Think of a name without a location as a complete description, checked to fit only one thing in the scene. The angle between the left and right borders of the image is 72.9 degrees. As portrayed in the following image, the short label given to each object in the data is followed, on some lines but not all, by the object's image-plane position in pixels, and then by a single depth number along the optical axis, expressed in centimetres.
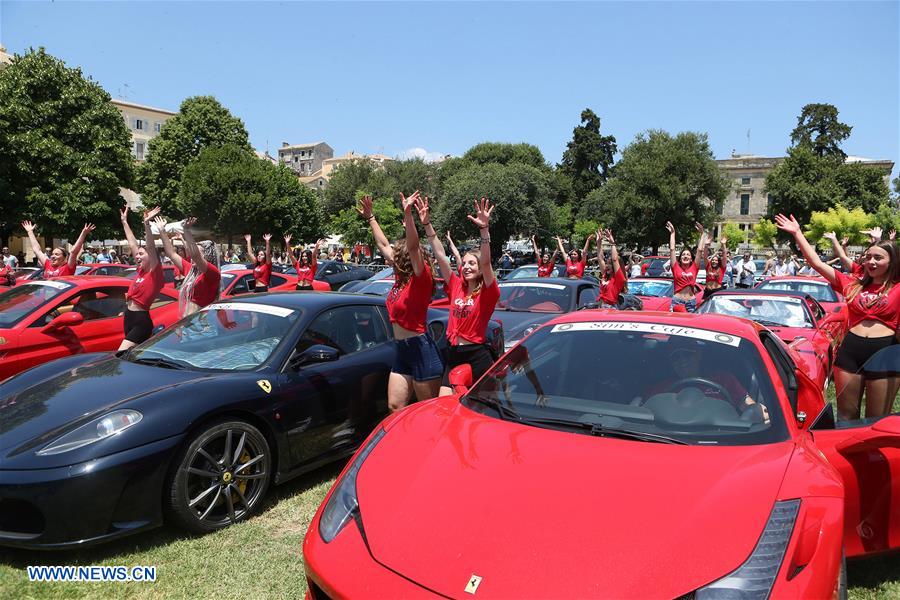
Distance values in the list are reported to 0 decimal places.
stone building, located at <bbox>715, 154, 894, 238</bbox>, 10025
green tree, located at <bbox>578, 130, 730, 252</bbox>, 4512
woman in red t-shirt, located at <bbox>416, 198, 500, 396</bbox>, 468
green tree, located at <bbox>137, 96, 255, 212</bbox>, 4381
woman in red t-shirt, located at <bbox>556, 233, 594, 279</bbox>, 1288
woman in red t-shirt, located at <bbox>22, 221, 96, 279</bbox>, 875
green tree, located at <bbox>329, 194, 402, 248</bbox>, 4066
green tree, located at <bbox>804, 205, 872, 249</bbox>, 4972
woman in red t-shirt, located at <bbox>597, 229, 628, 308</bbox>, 935
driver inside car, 280
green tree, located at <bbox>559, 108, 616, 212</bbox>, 7100
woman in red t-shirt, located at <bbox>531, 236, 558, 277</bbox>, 1370
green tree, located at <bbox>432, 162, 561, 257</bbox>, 4144
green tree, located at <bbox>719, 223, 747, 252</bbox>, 6731
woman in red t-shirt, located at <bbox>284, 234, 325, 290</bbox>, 1430
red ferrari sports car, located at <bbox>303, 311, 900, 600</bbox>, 192
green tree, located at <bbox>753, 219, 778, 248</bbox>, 5778
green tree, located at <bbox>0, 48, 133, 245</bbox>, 2652
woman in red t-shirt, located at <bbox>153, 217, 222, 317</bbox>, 669
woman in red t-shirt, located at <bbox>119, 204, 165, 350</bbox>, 638
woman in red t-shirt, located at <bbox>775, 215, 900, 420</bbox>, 467
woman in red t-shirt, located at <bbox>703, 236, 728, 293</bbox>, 1161
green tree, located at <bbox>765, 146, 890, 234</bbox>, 6028
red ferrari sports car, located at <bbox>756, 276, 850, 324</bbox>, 1032
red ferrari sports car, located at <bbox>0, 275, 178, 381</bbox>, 599
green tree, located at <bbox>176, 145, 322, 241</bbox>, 4012
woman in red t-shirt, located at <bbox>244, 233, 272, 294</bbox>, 1229
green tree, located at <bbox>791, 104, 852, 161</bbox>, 6969
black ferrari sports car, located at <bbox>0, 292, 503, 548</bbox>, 321
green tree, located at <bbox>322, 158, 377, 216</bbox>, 5966
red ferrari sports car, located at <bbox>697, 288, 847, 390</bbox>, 623
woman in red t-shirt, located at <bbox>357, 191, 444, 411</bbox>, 468
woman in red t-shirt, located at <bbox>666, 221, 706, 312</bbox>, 1060
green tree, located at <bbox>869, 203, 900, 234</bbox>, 4962
